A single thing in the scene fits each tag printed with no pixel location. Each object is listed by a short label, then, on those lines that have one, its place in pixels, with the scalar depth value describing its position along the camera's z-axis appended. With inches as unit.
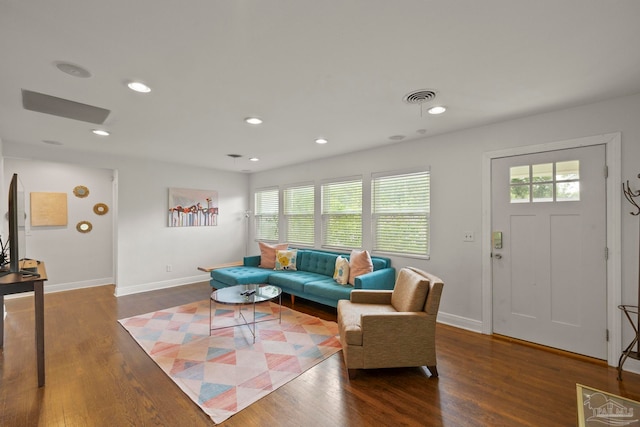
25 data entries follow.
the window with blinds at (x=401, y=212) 155.8
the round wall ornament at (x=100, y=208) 225.8
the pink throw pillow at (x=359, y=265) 155.7
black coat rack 93.1
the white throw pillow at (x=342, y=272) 159.8
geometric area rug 88.7
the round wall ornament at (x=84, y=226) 217.5
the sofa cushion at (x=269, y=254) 205.3
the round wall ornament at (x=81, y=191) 216.4
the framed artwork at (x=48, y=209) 198.1
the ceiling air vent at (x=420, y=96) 98.4
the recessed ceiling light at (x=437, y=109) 112.0
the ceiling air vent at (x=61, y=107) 101.1
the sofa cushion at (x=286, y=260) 197.5
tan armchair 95.1
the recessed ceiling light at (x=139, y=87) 91.3
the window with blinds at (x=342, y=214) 186.7
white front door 108.3
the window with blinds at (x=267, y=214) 248.1
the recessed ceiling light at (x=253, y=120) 123.3
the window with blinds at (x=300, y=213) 217.0
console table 90.4
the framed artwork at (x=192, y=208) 223.1
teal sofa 148.3
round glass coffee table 128.0
